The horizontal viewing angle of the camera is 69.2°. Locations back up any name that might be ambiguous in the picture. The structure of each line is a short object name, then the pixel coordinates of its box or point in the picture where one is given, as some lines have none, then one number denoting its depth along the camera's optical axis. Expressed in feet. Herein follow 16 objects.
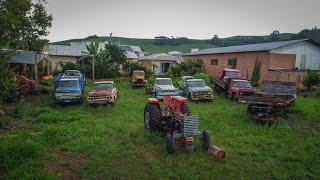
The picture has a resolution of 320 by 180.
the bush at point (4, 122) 34.50
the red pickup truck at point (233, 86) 52.73
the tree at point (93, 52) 92.20
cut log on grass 24.27
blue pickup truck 49.51
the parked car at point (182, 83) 61.79
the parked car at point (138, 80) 72.01
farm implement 36.70
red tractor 25.85
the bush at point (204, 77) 83.37
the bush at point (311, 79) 60.04
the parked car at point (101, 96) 48.44
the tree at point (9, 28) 20.05
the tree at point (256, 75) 74.41
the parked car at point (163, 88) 55.07
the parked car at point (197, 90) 53.14
